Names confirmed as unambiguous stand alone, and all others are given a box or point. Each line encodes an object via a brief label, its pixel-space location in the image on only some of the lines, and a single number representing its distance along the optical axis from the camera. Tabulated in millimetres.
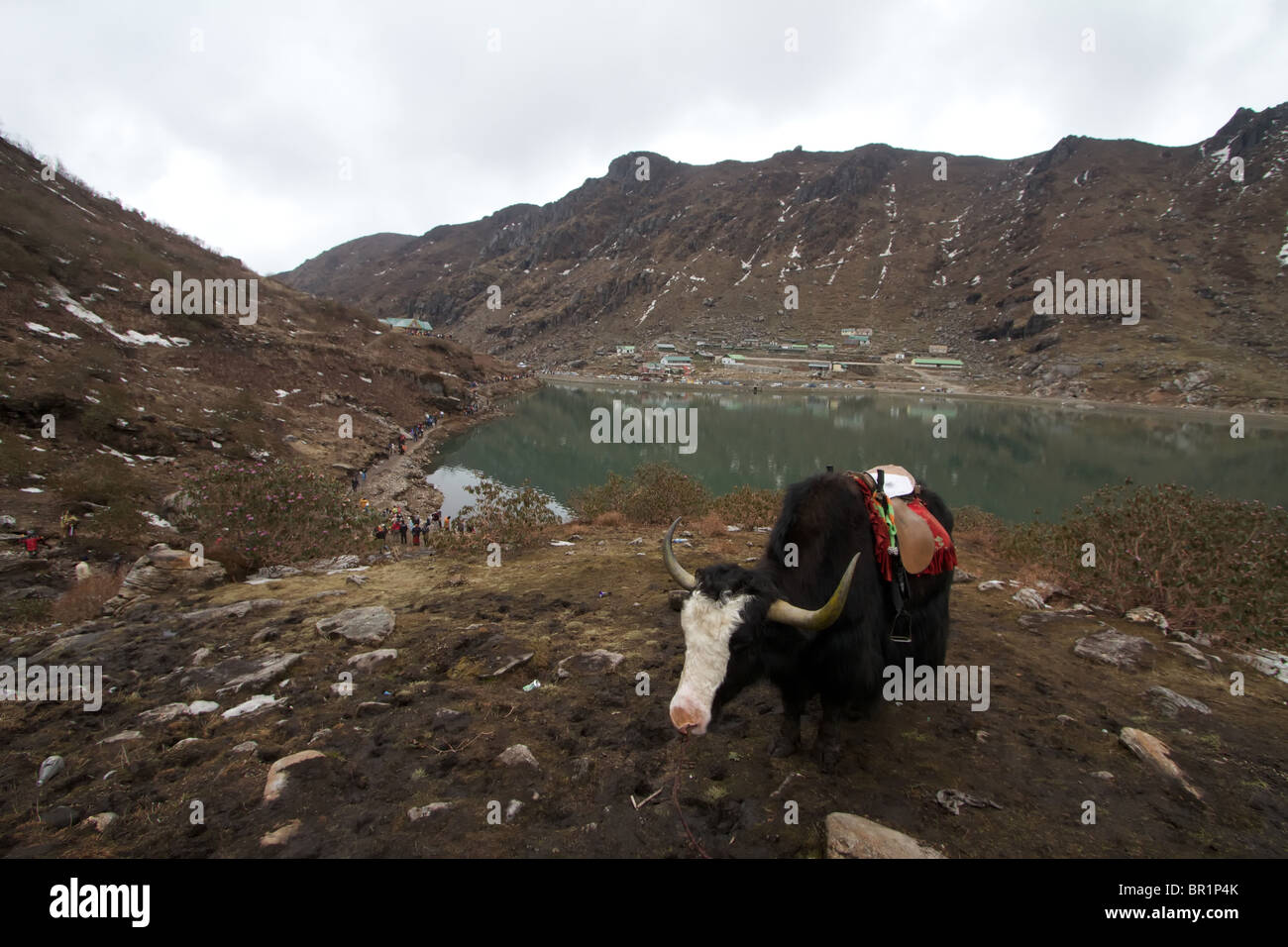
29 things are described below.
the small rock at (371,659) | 4688
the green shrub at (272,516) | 8984
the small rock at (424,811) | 2923
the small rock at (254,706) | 3916
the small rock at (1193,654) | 5006
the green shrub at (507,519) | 9812
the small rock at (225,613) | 5758
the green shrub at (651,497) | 12312
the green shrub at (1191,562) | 5832
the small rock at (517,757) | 3447
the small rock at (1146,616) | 6000
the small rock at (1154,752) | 3299
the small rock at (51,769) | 3230
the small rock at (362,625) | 5293
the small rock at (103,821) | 2797
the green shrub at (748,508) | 11500
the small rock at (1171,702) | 4141
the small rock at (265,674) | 4313
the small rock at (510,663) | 4668
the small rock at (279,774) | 3042
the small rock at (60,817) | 2826
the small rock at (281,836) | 2711
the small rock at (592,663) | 4738
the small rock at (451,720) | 3834
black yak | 2840
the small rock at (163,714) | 3854
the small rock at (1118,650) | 5012
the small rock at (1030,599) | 6586
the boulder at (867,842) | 2570
